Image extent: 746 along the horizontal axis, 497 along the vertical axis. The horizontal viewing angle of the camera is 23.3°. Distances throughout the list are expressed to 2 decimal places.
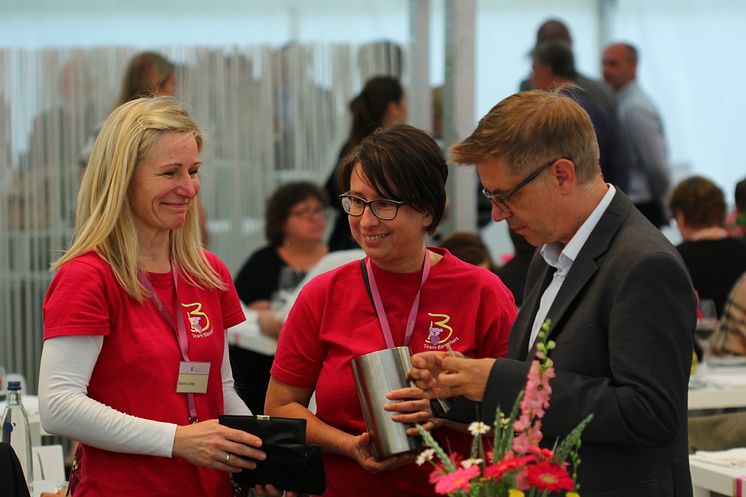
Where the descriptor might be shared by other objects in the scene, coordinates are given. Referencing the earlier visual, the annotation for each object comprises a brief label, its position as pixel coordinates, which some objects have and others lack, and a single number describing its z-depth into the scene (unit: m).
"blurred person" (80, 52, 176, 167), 8.29
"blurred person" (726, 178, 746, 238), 8.51
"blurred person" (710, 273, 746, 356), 7.54
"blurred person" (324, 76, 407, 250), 9.31
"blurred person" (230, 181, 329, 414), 9.41
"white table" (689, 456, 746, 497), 4.41
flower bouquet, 2.60
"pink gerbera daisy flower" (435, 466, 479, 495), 2.58
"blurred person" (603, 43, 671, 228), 10.80
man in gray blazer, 3.06
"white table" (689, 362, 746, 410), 6.61
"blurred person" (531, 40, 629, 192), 9.17
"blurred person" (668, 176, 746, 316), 8.54
